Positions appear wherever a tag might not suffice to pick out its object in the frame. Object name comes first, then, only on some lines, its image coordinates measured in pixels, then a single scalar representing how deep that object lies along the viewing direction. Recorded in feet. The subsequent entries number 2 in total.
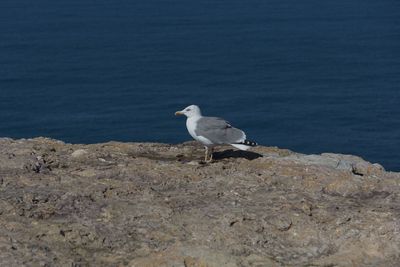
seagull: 50.51
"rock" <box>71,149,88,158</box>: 47.47
